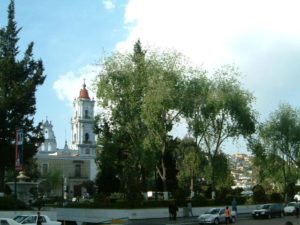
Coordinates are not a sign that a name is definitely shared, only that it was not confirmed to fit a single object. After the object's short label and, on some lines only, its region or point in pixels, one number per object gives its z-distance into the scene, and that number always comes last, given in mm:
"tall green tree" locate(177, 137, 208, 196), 56312
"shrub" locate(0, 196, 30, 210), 40719
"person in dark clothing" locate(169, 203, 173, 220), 46044
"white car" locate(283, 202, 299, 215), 53875
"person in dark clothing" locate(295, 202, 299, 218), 49584
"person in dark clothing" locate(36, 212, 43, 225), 29019
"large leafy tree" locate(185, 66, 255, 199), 55094
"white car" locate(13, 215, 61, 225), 32562
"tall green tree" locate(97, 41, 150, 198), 52750
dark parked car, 48469
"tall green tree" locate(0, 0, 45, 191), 46062
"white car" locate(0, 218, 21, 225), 30125
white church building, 112412
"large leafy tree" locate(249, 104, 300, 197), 67938
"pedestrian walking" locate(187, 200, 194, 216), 50047
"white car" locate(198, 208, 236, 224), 41312
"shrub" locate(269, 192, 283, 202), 64812
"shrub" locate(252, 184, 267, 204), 61875
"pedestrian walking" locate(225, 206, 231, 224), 40812
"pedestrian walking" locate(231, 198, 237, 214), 48472
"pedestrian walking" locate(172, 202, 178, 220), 45875
